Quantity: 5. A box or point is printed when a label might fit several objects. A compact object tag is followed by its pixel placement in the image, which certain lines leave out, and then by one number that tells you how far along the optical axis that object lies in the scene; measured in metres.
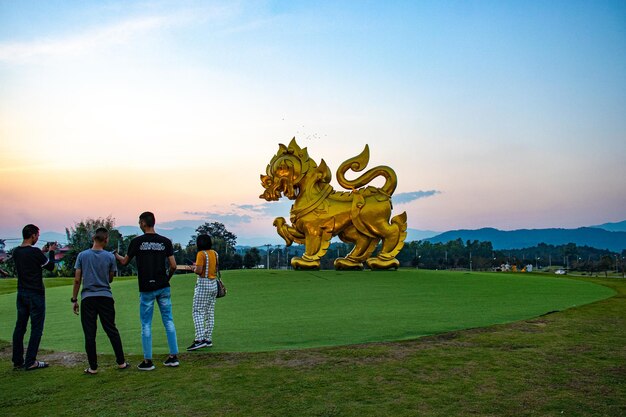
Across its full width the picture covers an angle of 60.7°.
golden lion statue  19.42
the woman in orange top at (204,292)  8.15
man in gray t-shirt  6.96
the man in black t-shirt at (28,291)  7.41
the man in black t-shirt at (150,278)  7.06
